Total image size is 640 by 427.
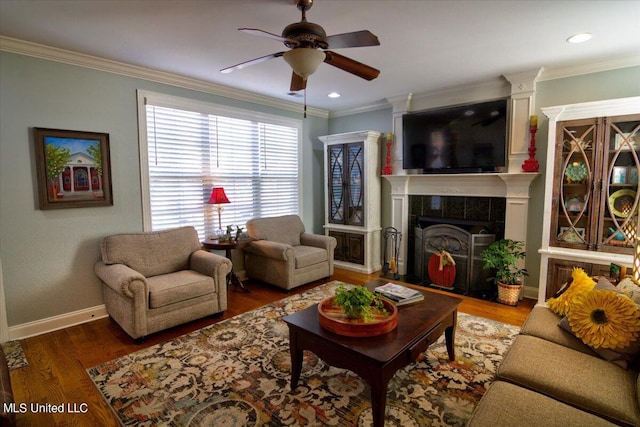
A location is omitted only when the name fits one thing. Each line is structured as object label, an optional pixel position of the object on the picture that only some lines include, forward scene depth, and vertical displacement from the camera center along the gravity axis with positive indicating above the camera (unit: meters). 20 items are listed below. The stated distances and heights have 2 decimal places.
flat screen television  3.93 +0.60
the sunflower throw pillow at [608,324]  1.69 -0.76
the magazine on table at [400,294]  2.46 -0.83
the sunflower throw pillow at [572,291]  2.14 -0.70
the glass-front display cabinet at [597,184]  3.04 +0.01
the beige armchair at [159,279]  2.82 -0.90
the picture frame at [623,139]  2.99 +0.39
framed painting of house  2.99 +0.18
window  3.73 +0.32
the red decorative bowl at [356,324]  1.95 -0.83
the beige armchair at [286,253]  4.08 -0.87
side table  3.87 -0.69
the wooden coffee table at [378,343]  1.74 -0.91
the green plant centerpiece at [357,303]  2.02 -0.73
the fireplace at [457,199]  3.87 -0.18
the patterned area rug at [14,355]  2.54 -1.35
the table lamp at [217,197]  3.92 -0.13
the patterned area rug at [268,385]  1.97 -1.36
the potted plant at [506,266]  3.68 -0.92
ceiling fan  1.93 +0.86
